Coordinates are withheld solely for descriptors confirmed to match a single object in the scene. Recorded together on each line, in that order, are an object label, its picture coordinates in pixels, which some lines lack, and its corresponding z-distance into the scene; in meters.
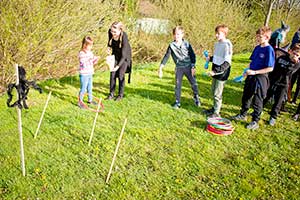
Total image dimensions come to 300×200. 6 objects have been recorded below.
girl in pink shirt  5.28
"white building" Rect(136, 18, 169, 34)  12.52
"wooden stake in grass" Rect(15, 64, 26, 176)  3.21
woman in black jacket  5.45
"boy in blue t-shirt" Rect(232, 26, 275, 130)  4.60
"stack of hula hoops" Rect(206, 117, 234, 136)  4.92
